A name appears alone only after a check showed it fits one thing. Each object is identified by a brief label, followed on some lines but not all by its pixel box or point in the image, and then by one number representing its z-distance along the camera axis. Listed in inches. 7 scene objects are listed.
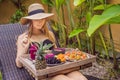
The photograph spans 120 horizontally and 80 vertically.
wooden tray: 61.5
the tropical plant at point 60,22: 131.5
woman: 73.5
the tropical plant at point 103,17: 63.5
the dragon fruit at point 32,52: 69.6
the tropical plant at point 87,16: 117.3
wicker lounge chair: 78.3
